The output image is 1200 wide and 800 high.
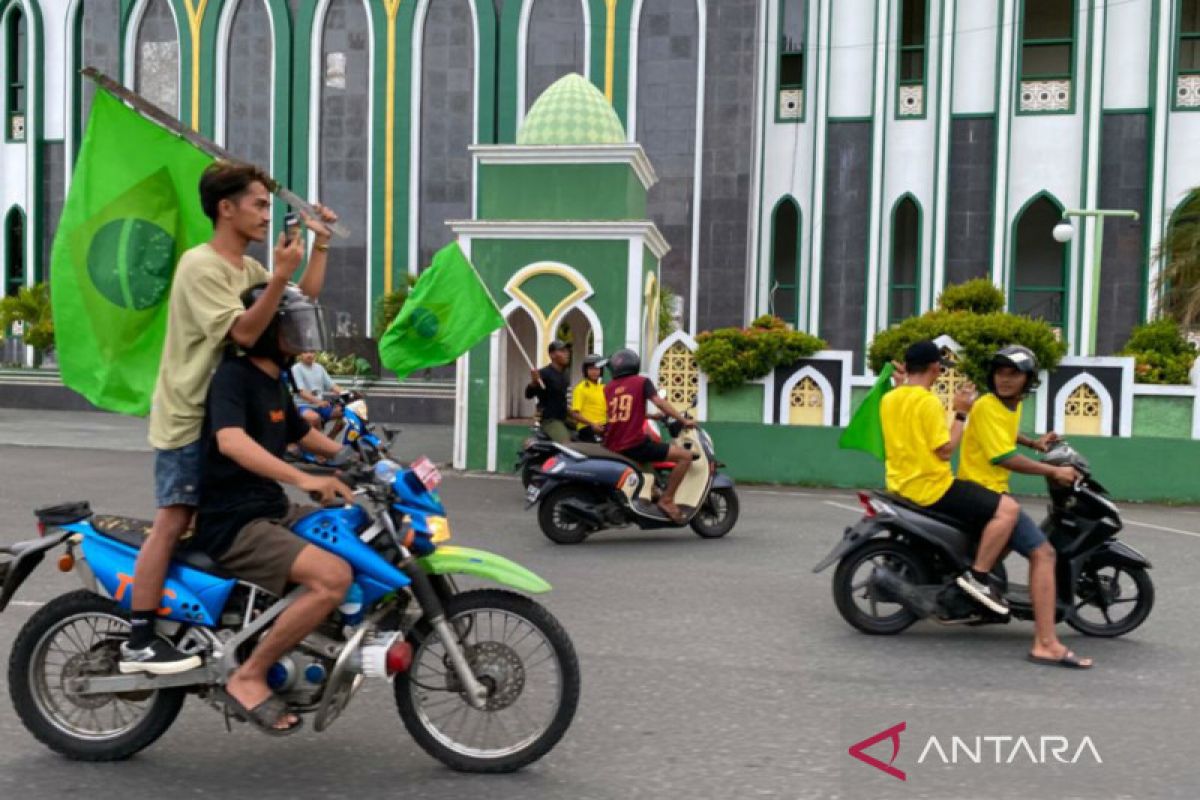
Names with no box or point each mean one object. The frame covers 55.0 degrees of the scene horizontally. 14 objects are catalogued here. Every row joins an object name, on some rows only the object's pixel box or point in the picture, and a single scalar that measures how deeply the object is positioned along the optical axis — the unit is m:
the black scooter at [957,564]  6.09
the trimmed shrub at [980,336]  13.67
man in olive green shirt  3.91
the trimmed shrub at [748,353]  14.40
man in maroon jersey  9.64
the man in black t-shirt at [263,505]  3.81
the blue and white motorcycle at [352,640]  3.91
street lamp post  17.66
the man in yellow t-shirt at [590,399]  11.85
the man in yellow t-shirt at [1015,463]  5.77
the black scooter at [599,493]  9.46
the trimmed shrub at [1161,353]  14.05
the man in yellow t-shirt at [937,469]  5.95
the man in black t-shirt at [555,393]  11.81
